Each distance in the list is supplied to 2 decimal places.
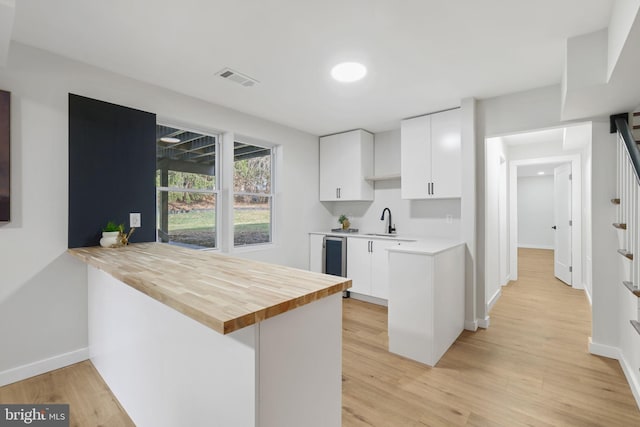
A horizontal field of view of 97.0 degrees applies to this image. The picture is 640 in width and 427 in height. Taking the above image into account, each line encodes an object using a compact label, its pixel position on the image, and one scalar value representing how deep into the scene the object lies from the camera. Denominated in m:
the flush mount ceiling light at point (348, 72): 2.40
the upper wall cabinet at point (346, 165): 4.31
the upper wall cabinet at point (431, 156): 3.32
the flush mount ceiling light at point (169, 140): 3.08
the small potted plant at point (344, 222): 4.65
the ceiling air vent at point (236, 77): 2.52
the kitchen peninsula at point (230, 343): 0.93
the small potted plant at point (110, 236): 2.35
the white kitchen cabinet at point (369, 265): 3.75
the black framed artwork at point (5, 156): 2.02
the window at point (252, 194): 3.75
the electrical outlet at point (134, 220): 2.67
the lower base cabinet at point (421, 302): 2.37
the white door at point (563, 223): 4.82
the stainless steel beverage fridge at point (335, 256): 4.13
